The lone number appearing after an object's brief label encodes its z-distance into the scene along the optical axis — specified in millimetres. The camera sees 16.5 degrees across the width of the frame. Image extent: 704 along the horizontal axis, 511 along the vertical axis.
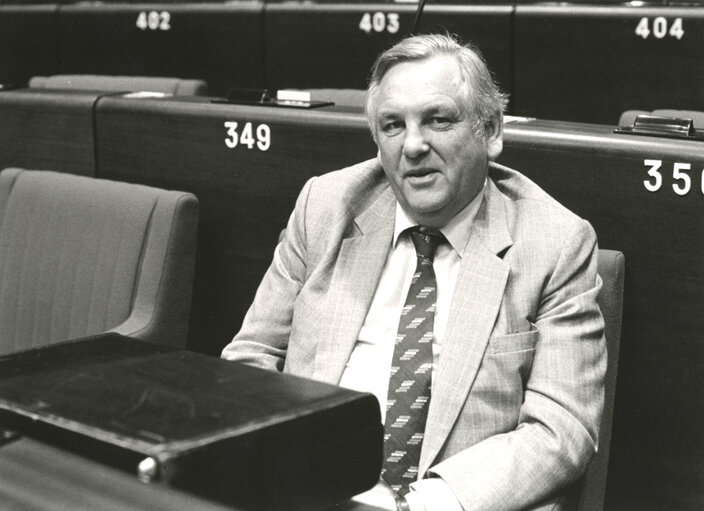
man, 3135
